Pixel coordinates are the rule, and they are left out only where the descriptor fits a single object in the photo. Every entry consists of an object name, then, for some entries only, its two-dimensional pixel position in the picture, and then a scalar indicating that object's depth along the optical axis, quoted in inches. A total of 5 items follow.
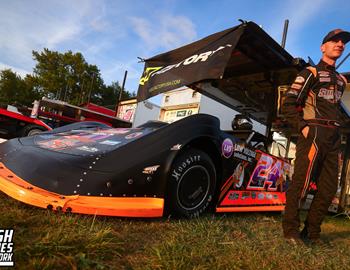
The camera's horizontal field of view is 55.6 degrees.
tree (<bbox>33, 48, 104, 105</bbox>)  1611.7
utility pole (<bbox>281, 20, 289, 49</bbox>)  265.3
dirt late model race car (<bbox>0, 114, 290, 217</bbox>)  90.2
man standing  103.1
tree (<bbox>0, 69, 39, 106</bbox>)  1619.1
